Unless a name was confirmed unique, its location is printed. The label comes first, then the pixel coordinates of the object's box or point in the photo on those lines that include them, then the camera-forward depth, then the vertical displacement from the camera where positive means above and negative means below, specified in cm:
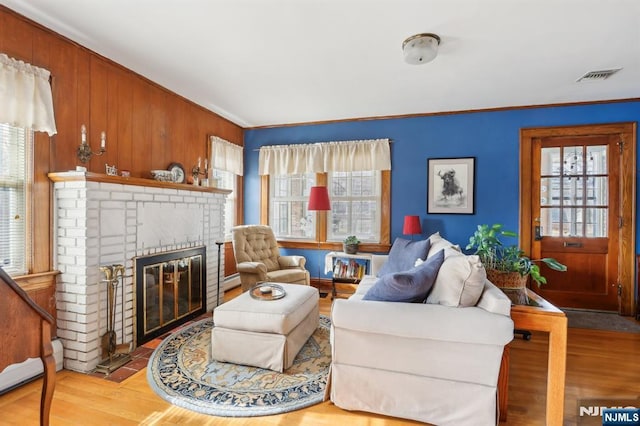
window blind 208 +10
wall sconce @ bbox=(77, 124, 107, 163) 243 +48
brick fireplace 226 -28
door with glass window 369 -5
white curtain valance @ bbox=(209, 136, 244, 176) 423 +80
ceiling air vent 292 +133
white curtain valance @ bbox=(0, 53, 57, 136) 200 +77
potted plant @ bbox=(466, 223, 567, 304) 184 -33
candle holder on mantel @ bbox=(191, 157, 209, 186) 372 +46
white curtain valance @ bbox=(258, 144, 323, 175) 460 +79
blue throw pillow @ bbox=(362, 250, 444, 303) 180 -43
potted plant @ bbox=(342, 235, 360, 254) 422 -46
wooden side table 162 -66
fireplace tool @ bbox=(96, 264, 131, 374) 232 -97
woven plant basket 182 -44
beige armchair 350 -62
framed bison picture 410 +36
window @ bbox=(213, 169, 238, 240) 454 +23
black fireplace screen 272 -78
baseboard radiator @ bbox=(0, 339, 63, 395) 201 -110
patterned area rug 189 -117
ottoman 224 -90
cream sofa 163 -80
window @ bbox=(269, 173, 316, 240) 477 +6
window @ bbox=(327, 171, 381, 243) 448 +9
